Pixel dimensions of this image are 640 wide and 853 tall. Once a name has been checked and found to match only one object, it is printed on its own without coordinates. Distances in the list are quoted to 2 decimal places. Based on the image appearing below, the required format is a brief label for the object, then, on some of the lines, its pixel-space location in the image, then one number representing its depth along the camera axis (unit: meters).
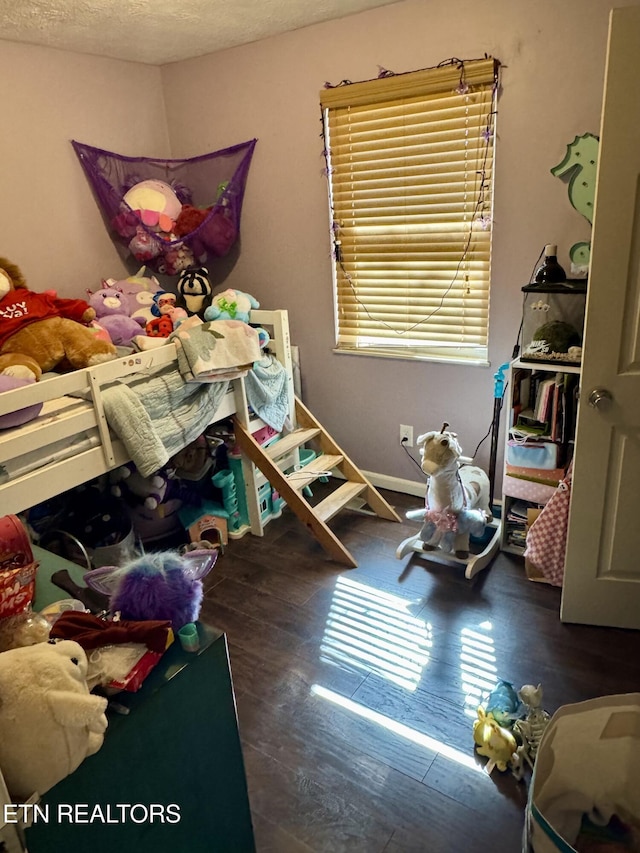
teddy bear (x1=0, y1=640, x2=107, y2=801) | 0.78
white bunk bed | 1.80
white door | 1.55
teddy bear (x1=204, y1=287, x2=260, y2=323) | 2.71
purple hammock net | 2.85
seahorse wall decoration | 2.15
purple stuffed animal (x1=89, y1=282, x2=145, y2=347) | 2.53
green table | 0.86
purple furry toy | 1.08
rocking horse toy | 2.30
